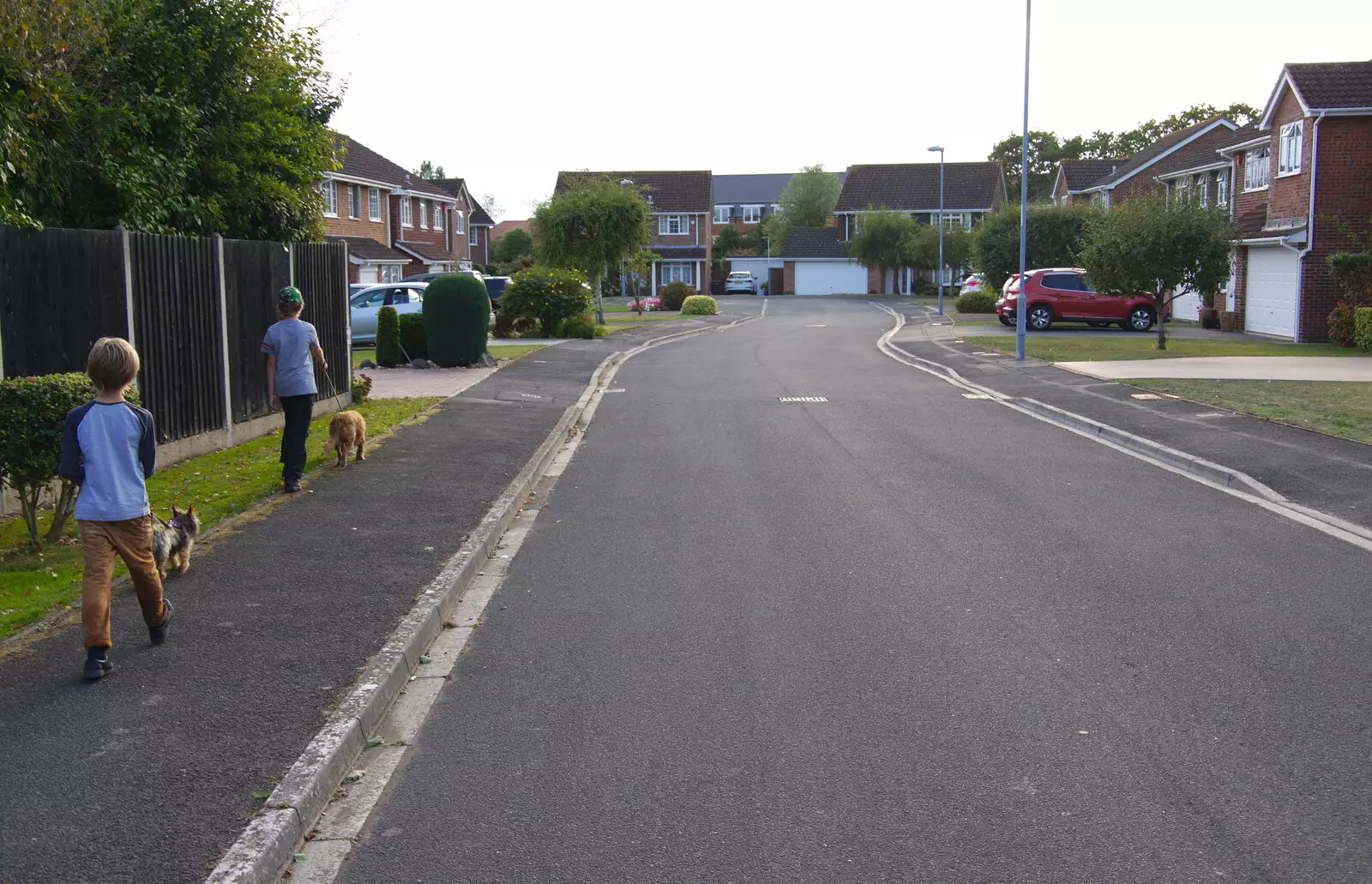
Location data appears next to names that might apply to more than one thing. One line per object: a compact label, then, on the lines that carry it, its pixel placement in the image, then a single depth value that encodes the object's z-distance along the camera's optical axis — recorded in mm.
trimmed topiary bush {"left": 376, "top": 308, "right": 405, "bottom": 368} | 23797
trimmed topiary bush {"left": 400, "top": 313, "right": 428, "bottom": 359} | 24766
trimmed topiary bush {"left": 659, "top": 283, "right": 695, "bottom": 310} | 61844
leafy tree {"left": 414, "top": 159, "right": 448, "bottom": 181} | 120781
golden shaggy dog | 11836
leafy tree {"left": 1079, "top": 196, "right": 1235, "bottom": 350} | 26469
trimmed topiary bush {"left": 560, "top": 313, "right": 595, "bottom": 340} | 34469
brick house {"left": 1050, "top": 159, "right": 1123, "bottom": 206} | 61406
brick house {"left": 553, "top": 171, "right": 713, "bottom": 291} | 82875
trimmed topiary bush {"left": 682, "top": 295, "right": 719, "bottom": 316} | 54491
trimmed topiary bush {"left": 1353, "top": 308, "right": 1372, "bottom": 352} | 27766
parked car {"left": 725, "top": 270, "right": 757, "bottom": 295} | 82938
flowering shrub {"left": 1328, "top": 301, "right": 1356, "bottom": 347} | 29625
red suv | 36625
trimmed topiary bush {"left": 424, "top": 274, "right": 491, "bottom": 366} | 23750
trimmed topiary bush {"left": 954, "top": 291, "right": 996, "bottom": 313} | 51000
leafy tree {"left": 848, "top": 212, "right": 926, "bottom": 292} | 74438
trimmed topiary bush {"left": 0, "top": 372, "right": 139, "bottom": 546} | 7723
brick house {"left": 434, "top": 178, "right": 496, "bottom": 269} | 65250
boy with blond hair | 5996
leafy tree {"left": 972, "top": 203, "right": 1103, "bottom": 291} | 47500
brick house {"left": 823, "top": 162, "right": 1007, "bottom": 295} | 82938
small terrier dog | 7332
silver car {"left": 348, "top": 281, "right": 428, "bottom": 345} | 31812
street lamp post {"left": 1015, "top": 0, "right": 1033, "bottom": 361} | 25578
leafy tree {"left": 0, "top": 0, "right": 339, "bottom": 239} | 11841
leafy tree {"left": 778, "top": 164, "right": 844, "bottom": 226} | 101875
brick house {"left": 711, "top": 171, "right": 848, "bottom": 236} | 116725
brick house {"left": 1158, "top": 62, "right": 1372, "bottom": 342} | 30969
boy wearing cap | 10656
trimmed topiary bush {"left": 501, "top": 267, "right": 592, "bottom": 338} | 34688
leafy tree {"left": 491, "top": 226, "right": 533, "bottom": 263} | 84700
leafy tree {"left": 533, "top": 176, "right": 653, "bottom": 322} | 41688
